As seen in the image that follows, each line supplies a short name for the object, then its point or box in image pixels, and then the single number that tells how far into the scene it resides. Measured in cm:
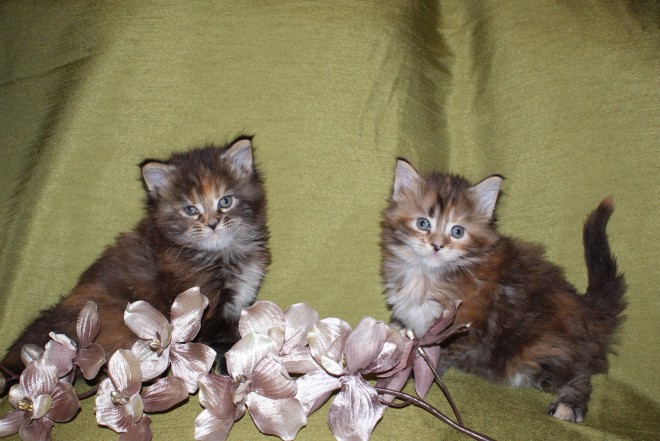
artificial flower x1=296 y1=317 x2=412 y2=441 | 75
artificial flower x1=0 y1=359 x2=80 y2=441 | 76
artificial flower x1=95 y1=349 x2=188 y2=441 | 75
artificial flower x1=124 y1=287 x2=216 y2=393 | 78
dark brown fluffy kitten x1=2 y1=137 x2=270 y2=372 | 85
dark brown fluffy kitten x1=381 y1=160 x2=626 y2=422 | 85
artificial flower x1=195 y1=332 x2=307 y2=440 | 76
